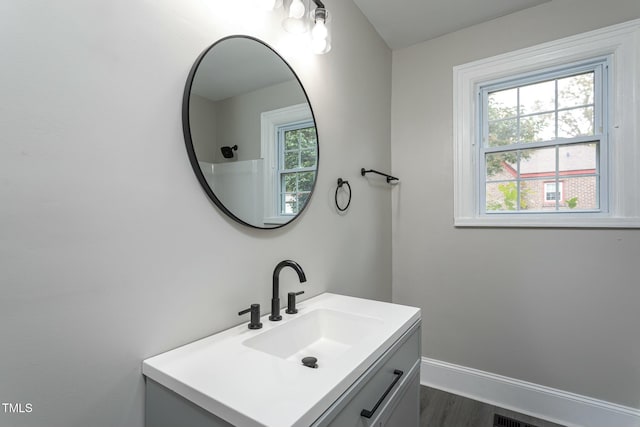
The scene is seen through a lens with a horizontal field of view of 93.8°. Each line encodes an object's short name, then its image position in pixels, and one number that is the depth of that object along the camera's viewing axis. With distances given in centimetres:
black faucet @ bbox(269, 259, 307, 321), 117
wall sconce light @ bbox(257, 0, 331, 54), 125
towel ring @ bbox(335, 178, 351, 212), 172
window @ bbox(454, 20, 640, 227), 173
